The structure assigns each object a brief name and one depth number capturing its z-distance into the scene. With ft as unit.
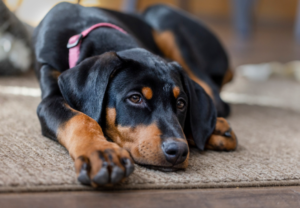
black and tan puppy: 2.53
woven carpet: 2.41
